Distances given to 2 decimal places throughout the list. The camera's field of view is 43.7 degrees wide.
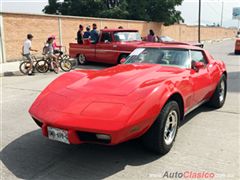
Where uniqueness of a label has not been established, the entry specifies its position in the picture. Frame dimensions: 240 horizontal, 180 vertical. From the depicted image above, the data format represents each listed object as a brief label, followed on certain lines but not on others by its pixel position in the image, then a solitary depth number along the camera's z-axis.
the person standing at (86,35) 15.12
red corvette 3.37
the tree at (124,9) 32.94
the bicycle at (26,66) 11.80
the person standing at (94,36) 13.56
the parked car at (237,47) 20.59
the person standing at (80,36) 14.82
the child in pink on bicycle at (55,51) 12.70
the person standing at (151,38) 17.34
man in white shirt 11.70
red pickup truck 12.44
